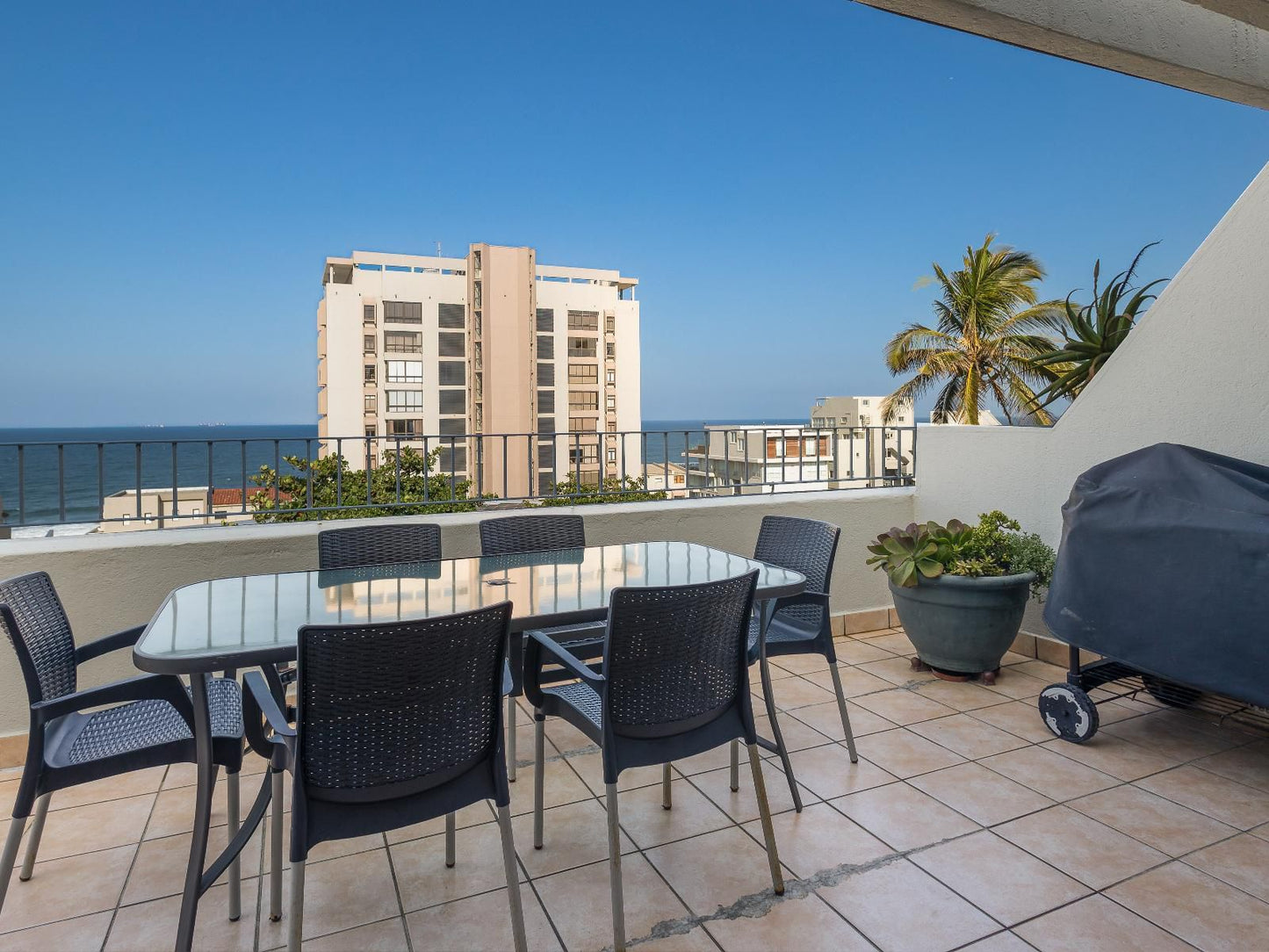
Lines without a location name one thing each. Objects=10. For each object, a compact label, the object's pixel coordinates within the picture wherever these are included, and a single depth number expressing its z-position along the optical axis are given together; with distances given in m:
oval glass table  1.68
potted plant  3.41
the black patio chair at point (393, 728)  1.43
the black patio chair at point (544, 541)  2.65
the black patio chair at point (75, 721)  1.70
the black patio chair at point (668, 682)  1.76
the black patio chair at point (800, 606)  2.63
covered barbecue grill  2.27
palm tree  16.62
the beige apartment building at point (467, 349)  37.28
